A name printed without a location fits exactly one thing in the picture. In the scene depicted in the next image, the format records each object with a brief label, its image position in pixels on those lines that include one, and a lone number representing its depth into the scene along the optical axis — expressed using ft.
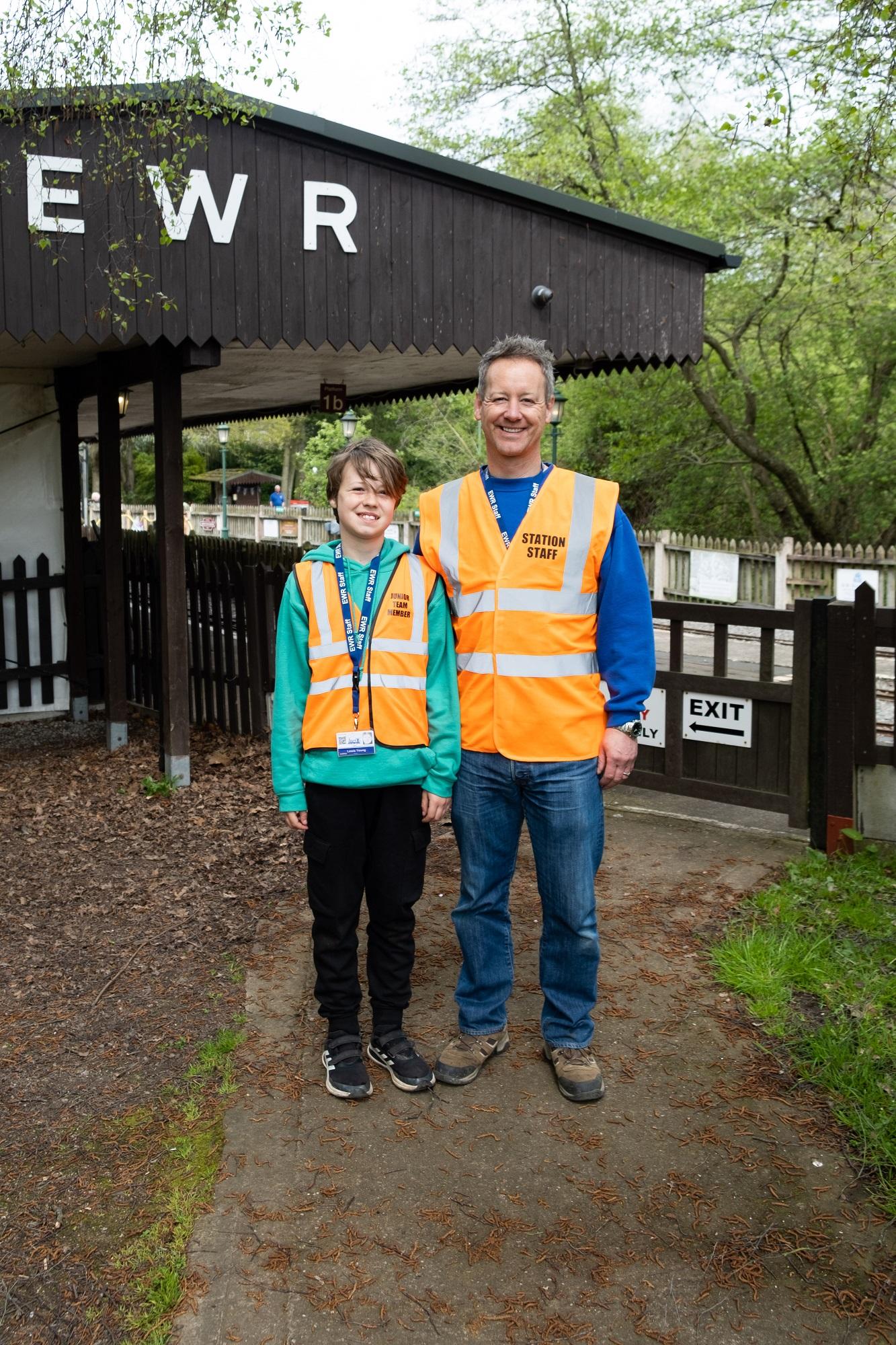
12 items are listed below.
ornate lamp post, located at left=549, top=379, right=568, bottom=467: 70.67
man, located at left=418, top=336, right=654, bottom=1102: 11.00
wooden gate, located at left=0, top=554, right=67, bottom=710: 34.06
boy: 11.07
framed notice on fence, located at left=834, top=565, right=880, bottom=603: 65.57
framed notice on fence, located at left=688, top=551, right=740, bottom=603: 77.71
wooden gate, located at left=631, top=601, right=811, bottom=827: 20.20
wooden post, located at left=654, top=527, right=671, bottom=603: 82.02
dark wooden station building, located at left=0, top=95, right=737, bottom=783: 21.84
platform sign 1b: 36.42
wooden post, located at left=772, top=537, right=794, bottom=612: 74.74
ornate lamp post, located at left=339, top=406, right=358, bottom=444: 74.49
